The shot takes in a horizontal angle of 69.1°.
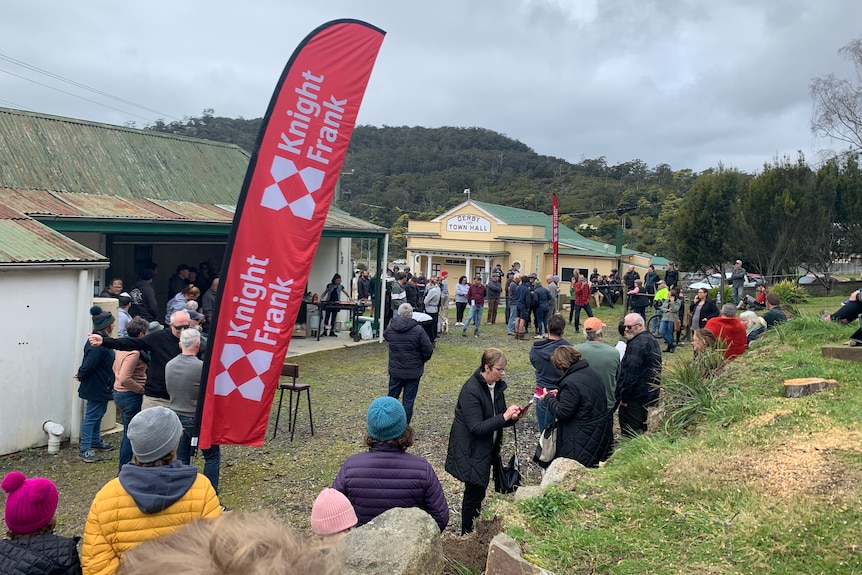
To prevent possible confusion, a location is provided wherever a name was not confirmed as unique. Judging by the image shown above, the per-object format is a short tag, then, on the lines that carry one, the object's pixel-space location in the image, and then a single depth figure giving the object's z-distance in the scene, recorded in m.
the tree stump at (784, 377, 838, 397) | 5.84
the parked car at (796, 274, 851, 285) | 26.88
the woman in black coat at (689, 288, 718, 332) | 13.45
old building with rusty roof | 7.27
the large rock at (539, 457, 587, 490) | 4.51
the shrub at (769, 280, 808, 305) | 17.00
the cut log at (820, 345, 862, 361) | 6.93
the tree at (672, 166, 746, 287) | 33.06
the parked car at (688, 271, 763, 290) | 28.23
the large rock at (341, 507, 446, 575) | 2.84
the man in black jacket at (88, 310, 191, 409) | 6.04
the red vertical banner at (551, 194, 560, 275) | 19.38
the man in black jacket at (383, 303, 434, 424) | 7.73
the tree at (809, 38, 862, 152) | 27.11
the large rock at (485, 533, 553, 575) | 3.11
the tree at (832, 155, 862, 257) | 28.55
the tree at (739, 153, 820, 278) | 28.98
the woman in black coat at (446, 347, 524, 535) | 4.58
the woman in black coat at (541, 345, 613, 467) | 4.96
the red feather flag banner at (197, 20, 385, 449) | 4.84
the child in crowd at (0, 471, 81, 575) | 2.57
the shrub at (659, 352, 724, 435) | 5.82
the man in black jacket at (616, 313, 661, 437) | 6.08
